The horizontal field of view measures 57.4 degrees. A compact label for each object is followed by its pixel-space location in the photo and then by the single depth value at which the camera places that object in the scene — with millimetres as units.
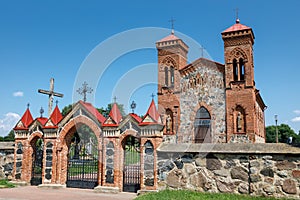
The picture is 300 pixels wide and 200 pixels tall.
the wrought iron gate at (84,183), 11086
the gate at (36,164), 11734
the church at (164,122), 9898
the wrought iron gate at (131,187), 9906
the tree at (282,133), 69756
